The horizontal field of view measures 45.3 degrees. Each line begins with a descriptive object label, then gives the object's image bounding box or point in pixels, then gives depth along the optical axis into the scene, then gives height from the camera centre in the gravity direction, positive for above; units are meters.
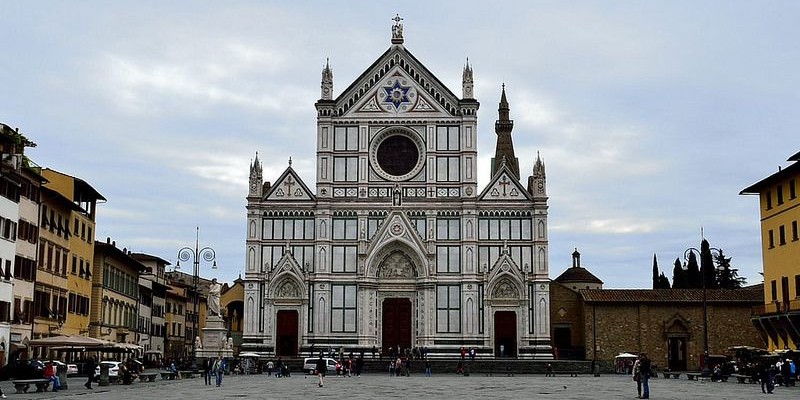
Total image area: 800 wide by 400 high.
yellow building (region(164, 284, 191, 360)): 86.50 +0.76
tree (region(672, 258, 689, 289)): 88.50 +5.15
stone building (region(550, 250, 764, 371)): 66.94 +0.49
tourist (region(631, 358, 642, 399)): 30.94 -1.36
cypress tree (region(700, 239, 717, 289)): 82.06 +5.29
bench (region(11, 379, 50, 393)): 32.94 -1.92
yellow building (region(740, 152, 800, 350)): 50.41 +4.16
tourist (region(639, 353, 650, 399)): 30.75 -1.30
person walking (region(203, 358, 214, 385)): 43.00 -1.89
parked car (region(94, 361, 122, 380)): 44.89 -1.87
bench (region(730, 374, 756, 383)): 45.94 -2.19
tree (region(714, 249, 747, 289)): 93.69 +5.61
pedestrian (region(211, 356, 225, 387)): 40.69 -1.64
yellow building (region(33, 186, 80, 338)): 48.28 +3.29
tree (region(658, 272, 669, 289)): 94.55 +4.96
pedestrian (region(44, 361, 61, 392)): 35.16 -1.55
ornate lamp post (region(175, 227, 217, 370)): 52.59 +3.98
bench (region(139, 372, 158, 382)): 46.59 -2.26
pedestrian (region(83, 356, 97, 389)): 38.38 -1.56
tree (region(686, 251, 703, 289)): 85.19 +4.98
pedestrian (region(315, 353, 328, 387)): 39.27 -1.48
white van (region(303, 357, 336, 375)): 59.47 -2.10
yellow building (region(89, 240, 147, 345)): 59.66 +2.34
